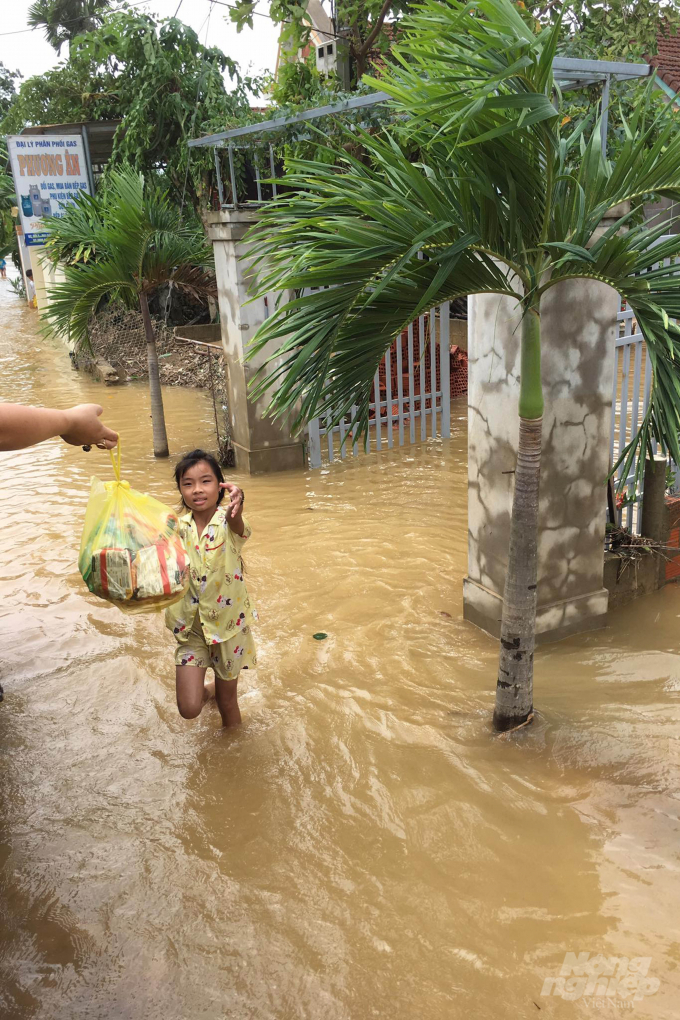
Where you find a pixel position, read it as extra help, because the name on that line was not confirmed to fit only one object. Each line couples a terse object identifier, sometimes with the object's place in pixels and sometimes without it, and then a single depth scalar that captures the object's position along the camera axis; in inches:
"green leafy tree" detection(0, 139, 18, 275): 1053.2
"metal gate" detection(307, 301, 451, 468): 321.1
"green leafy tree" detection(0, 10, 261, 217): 578.9
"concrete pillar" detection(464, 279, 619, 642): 164.9
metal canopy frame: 141.0
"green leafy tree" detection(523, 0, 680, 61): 343.3
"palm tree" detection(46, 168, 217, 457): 304.0
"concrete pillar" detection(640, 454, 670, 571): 196.1
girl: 138.9
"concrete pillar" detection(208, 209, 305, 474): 291.0
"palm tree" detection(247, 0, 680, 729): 108.7
